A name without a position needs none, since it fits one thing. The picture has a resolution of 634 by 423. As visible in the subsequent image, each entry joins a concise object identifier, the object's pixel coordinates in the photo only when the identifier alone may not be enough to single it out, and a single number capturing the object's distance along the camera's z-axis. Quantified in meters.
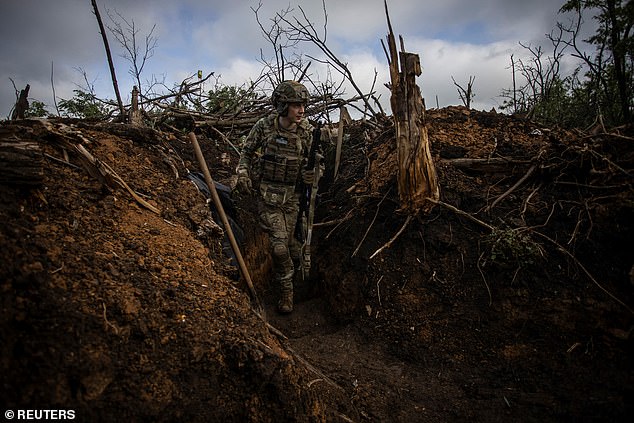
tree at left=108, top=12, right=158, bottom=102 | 7.12
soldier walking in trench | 3.96
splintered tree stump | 3.24
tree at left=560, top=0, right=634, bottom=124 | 5.72
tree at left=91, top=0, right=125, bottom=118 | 5.12
